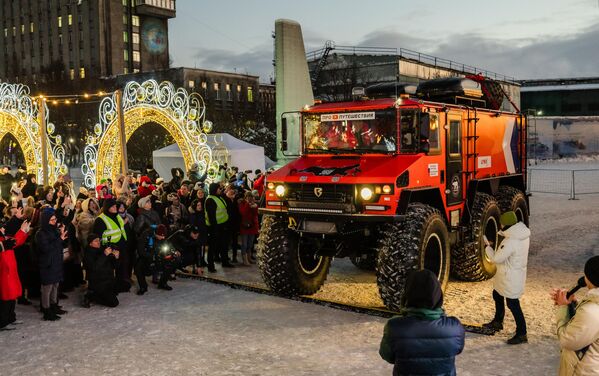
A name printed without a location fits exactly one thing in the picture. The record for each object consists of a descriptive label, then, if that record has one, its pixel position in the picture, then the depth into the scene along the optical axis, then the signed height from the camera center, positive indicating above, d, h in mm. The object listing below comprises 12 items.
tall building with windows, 88125 +21491
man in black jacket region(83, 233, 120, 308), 8602 -1629
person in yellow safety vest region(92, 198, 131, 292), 8820 -973
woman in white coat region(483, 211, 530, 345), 6625 -1267
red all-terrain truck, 7598 -522
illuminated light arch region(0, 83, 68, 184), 18625 +1251
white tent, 22203 +295
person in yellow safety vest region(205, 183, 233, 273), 10992 -1177
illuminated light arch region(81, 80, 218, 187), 16906 +1127
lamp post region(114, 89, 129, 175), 16141 +1259
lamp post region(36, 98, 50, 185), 17905 +770
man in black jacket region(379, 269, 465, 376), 3096 -959
